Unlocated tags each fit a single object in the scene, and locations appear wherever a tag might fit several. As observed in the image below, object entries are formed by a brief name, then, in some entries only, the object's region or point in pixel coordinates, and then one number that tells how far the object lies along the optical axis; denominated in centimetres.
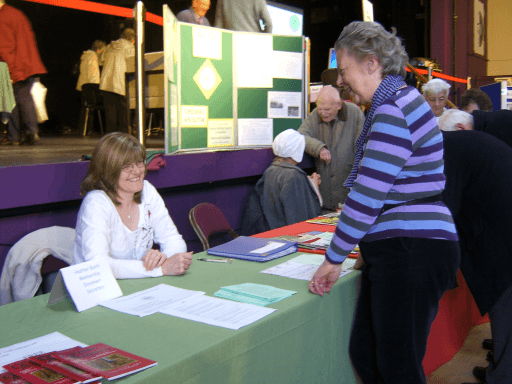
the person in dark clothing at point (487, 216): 197
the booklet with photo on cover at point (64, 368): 93
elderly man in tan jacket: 378
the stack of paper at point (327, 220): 273
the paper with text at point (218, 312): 127
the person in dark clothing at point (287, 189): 329
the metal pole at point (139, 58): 288
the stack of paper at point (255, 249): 198
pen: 194
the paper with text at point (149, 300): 138
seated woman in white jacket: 174
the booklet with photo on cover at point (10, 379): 93
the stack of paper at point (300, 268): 174
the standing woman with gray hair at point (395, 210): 128
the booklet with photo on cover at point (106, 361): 97
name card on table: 139
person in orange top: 413
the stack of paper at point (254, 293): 144
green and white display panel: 331
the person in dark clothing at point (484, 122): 245
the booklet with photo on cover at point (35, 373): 92
